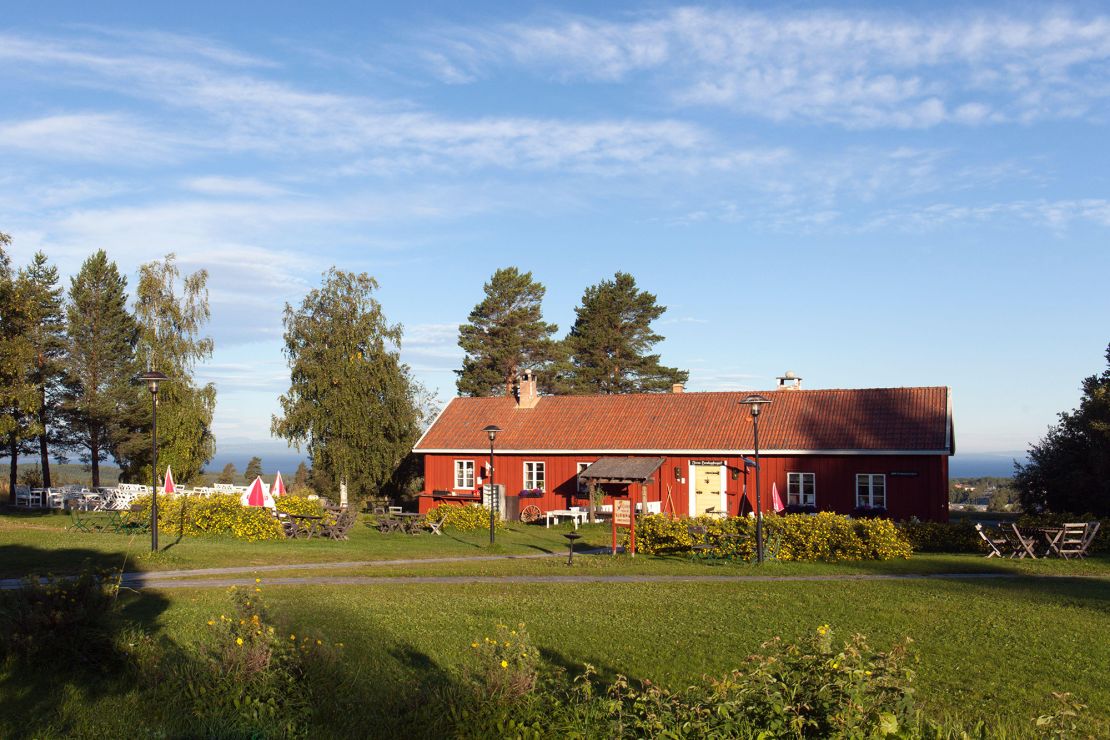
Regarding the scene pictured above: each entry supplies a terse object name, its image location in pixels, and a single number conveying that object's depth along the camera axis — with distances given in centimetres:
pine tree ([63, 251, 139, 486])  4453
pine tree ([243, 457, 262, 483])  5938
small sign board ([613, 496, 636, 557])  2123
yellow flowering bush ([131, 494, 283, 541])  2455
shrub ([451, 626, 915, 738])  535
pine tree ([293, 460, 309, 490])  5906
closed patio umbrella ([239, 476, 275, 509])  2583
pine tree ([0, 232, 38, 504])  2786
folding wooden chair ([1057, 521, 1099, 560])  2064
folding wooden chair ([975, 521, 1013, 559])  2111
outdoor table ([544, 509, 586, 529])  3284
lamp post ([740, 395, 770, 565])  1936
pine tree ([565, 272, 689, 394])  5703
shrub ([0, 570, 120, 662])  907
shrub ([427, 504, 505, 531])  2952
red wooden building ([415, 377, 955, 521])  3039
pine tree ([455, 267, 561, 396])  5525
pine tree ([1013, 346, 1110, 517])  3191
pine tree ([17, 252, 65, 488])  4309
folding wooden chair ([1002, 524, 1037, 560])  2067
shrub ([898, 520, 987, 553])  2239
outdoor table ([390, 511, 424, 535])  2784
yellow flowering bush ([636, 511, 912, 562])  2020
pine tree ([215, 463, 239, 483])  5675
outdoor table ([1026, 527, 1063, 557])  2070
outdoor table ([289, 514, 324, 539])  2539
